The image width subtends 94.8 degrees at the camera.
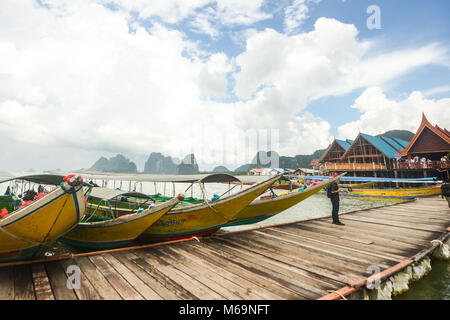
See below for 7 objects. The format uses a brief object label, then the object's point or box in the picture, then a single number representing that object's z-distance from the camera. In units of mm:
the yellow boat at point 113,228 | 5160
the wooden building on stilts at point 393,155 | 23859
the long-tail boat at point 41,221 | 3650
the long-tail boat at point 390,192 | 17781
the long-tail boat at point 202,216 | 5488
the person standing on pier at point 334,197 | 7645
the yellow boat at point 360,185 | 26653
